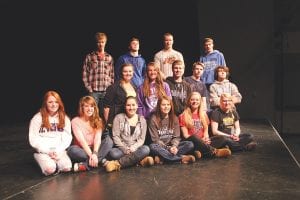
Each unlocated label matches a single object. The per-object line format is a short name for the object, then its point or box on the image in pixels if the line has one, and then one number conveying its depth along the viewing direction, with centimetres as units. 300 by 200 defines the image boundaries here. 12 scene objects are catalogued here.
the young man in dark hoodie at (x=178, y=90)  436
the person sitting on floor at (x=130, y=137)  365
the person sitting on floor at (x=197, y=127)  394
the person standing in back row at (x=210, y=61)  504
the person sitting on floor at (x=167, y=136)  377
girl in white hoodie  345
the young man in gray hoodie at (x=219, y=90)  472
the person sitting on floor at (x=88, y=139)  358
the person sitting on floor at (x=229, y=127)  421
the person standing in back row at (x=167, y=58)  478
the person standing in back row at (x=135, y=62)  467
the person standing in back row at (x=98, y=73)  478
